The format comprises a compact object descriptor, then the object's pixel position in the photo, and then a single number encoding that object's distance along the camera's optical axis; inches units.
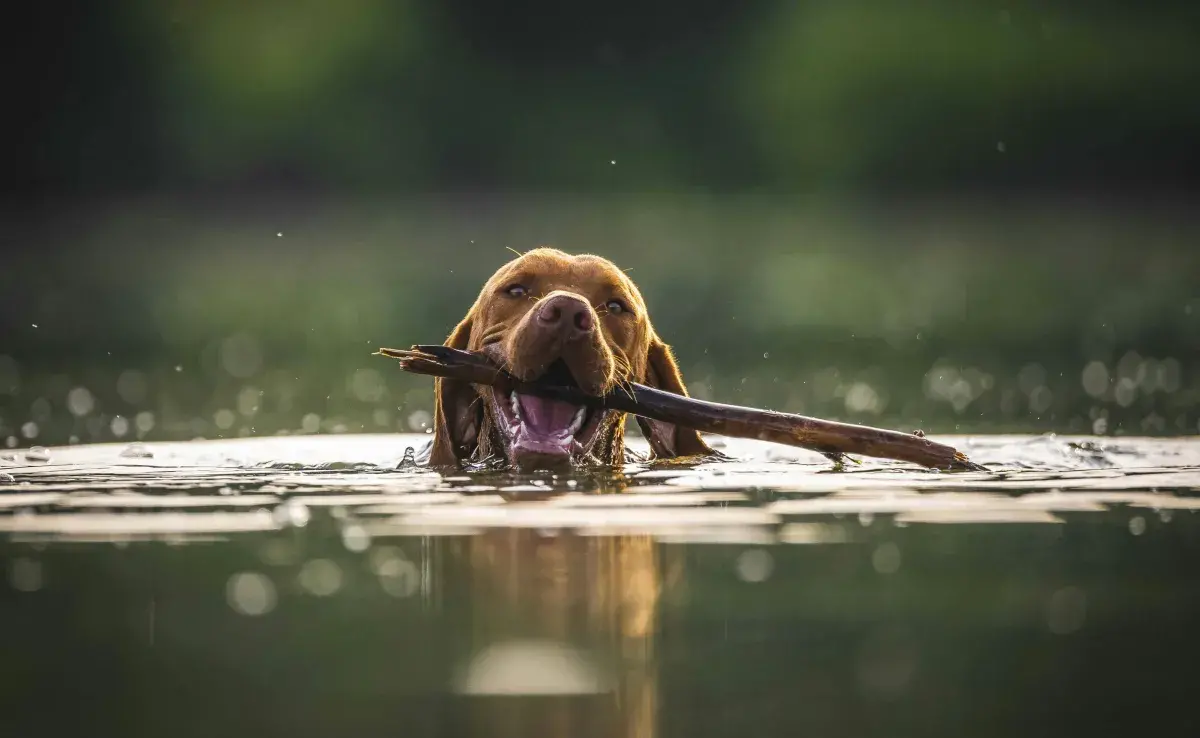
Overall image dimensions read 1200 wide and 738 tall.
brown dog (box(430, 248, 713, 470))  514.0
